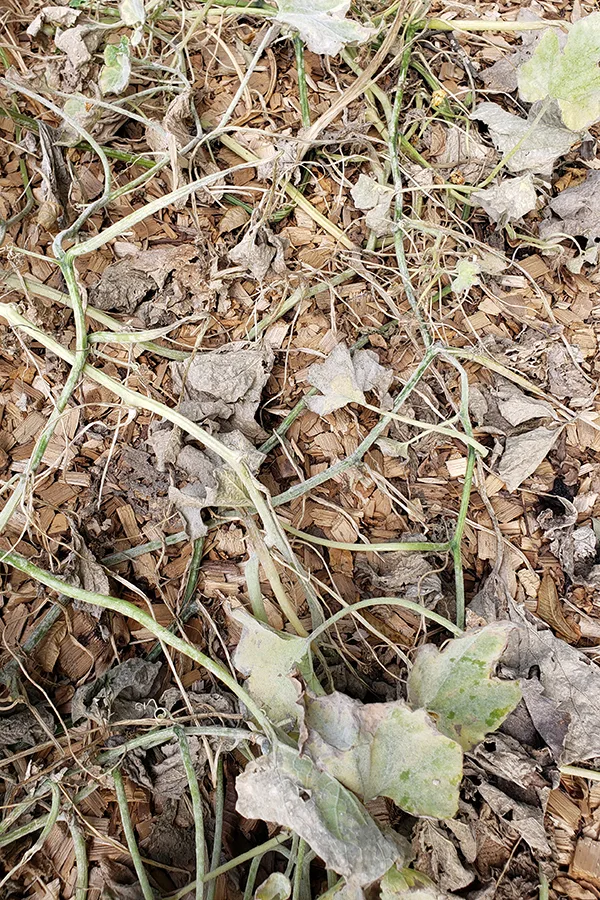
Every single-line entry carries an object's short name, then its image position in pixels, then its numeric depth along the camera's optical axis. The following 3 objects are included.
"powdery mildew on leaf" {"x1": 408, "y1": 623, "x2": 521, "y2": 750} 0.66
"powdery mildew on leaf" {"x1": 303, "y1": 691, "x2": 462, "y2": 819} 0.62
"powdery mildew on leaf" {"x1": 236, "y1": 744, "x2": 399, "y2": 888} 0.58
